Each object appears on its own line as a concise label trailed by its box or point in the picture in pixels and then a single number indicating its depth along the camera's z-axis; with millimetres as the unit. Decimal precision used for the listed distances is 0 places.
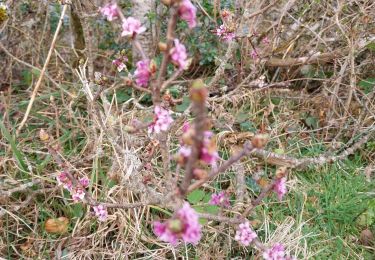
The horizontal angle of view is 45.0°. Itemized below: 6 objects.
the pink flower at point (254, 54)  665
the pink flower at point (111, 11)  323
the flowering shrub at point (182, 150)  246
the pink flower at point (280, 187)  367
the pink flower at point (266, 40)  727
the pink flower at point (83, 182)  441
